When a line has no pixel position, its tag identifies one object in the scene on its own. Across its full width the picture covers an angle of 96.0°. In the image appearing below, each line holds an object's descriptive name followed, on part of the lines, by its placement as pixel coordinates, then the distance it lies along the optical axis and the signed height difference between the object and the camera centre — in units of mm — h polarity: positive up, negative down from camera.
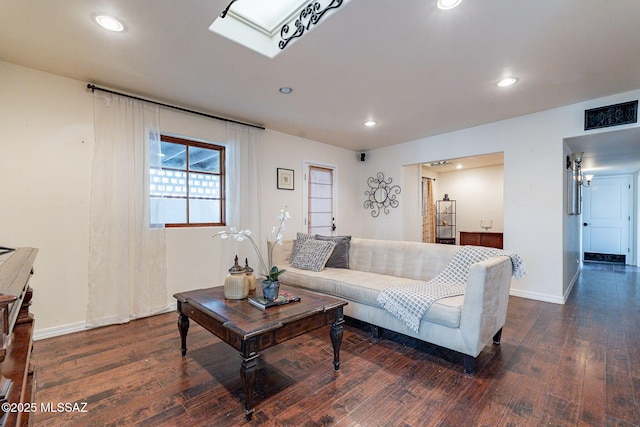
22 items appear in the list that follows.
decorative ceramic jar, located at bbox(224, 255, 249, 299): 2143 -539
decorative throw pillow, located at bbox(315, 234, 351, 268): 3492 -506
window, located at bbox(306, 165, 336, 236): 4996 +226
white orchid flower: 2068 -409
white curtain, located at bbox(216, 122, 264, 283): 3764 +296
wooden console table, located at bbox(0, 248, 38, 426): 811 -527
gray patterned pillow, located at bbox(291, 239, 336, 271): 3369 -498
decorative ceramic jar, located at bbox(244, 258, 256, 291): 2260 -504
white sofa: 1986 -671
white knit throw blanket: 2223 -640
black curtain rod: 2807 +1232
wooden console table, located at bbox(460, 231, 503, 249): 5875 -553
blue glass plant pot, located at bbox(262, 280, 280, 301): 2053 -546
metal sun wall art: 5342 +357
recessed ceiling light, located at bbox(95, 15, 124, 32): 1886 +1287
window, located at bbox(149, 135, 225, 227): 3201 +380
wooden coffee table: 1582 -667
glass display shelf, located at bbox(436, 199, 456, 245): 7199 -177
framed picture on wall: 4465 +537
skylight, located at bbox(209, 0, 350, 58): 2006 +1419
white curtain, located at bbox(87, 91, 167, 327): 2840 -89
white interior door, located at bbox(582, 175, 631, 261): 6398 -78
